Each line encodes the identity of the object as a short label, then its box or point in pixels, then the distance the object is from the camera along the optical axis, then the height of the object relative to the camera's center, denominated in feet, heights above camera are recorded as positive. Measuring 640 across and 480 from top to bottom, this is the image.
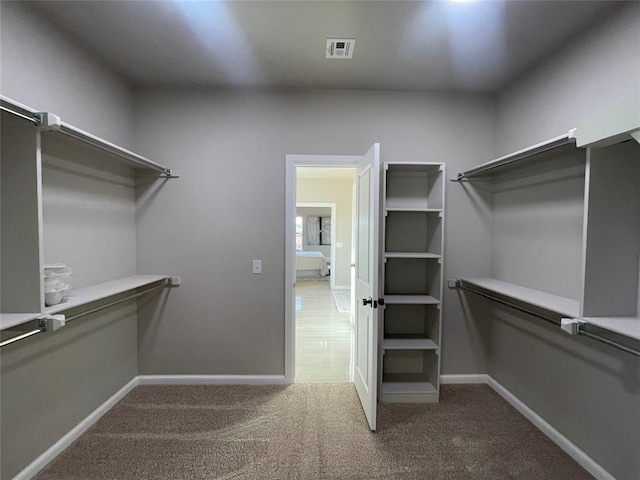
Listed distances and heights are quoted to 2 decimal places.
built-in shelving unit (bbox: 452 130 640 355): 4.86 +0.06
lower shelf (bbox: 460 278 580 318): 5.47 -1.35
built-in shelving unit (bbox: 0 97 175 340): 4.63 +0.27
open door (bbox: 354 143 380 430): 6.79 -1.29
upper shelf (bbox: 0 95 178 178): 4.16 +1.63
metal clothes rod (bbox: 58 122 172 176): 5.01 +1.64
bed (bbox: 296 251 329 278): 29.91 -3.54
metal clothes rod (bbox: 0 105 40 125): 4.06 +1.60
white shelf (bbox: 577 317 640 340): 4.19 -1.36
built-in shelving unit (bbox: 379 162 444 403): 8.38 -1.30
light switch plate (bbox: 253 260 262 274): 8.86 -1.07
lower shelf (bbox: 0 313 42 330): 4.14 -1.36
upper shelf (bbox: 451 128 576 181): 5.05 +1.64
